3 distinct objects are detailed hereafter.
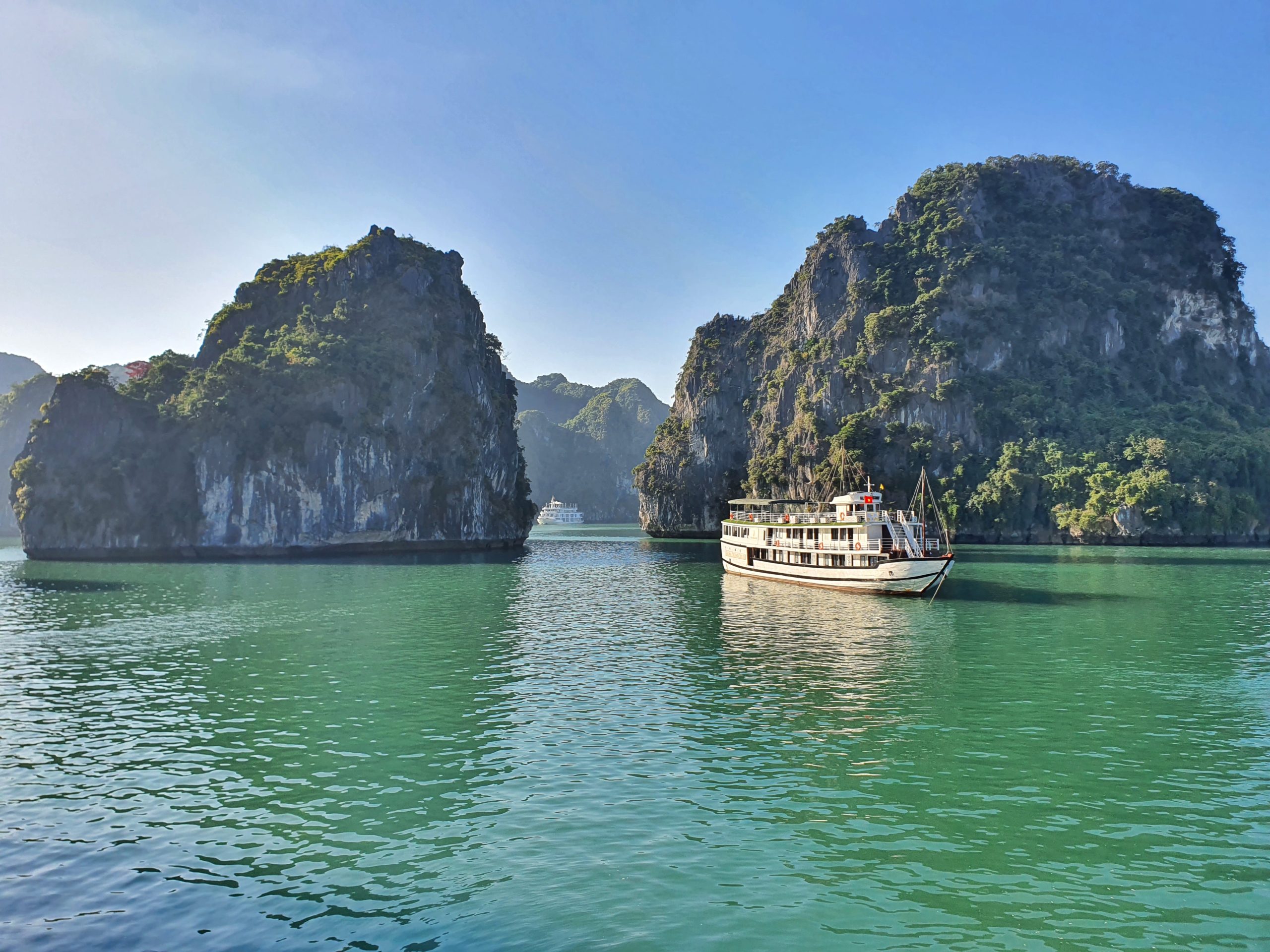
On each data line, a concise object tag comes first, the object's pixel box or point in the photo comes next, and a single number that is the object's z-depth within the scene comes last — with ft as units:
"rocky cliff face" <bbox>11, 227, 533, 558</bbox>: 316.40
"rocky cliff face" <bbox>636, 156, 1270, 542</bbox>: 336.90
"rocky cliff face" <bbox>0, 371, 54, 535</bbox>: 608.60
